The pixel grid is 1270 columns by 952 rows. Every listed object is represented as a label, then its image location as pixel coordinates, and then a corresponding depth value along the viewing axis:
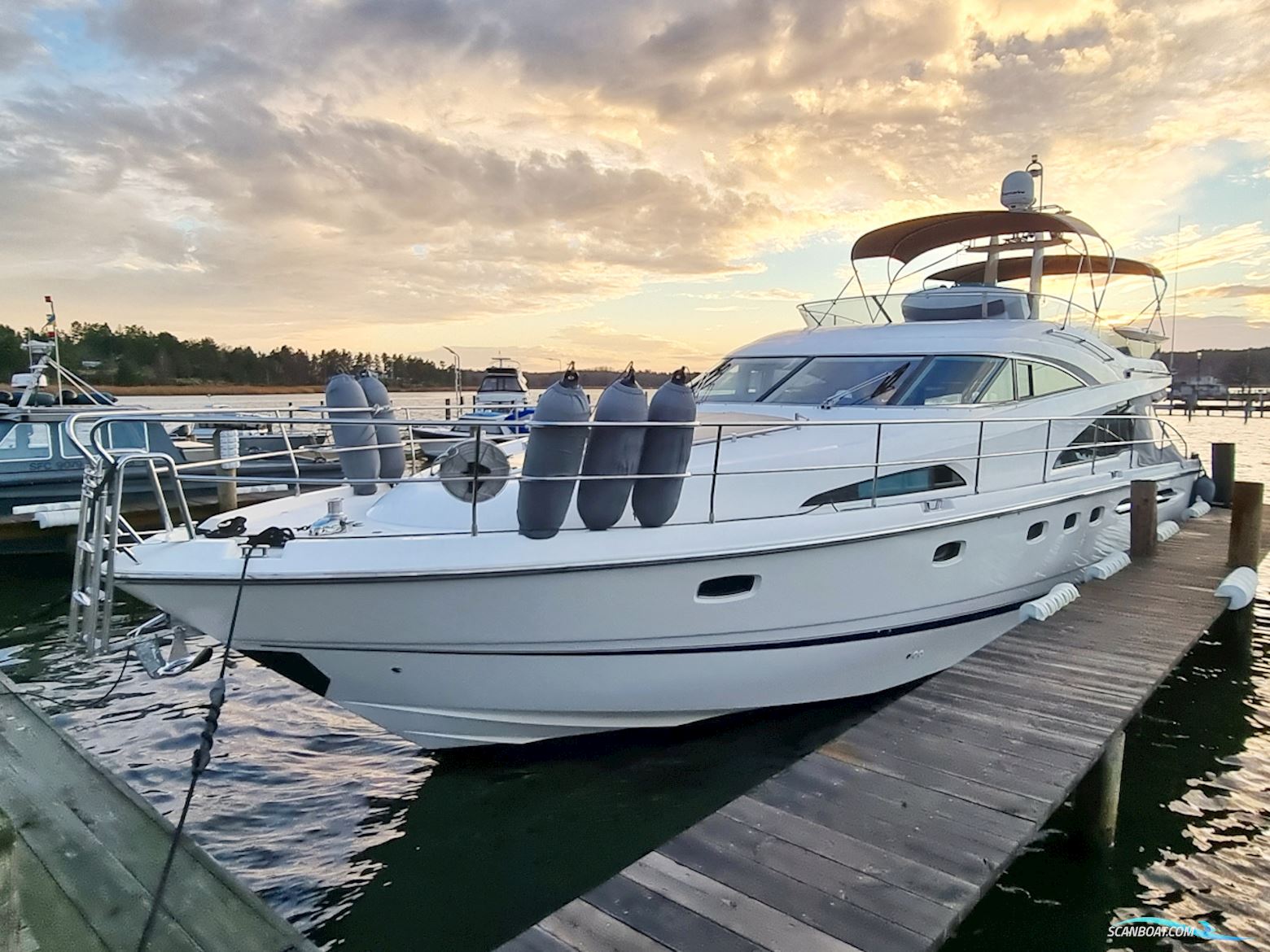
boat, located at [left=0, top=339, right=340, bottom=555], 12.01
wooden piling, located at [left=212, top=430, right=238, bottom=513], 11.54
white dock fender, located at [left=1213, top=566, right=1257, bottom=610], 6.89
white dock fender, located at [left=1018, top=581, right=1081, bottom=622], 6.20
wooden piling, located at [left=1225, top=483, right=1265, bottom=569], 7.98
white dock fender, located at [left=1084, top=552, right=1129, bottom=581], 7.52
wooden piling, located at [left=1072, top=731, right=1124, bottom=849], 4.32
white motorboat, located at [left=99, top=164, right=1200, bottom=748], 4.35
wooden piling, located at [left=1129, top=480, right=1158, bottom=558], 8.07
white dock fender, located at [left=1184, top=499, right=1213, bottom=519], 10.77
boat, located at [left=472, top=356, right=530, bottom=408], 29.00
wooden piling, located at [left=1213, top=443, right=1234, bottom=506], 12.20
